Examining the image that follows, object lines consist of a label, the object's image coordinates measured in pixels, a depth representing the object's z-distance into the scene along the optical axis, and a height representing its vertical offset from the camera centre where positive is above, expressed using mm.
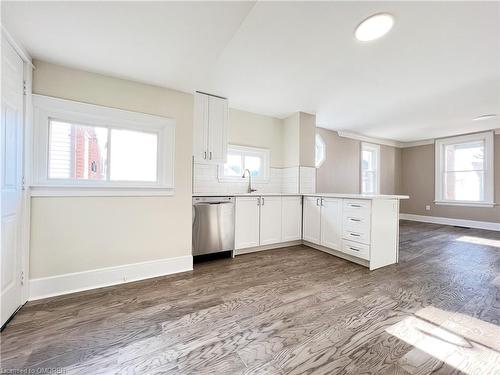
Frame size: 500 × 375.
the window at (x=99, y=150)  1971 +372
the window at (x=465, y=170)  5066 +561
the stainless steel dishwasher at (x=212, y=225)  2791 -507
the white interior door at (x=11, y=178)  1527 +40
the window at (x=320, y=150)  4904 +905
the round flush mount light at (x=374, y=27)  1690 +1360
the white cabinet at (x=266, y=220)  3130 -506
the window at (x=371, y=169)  5840 +592
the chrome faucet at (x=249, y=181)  3818 +115
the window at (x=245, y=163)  3709 +450
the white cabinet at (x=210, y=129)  3012 +847
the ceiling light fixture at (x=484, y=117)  3971 +1435
